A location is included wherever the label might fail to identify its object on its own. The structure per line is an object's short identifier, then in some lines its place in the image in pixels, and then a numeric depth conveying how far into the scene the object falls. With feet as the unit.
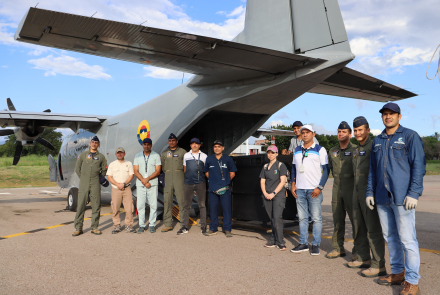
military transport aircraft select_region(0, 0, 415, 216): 14.23
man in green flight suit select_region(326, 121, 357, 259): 16.33
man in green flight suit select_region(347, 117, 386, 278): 14.12
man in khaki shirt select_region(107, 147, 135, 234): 23.66
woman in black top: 18.97
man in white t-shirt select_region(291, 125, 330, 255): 17.44
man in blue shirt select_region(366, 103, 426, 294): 11.71
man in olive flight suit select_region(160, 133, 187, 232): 23.95
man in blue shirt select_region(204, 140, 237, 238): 22.34
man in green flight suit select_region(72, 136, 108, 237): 22.86
